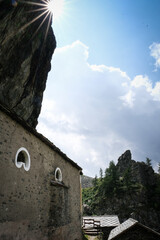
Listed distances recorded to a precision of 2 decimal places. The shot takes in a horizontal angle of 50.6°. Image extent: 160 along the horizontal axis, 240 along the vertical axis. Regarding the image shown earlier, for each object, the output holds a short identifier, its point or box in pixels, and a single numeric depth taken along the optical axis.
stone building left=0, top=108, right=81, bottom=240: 6.78
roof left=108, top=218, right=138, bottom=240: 9.28
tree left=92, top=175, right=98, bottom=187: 45.45
